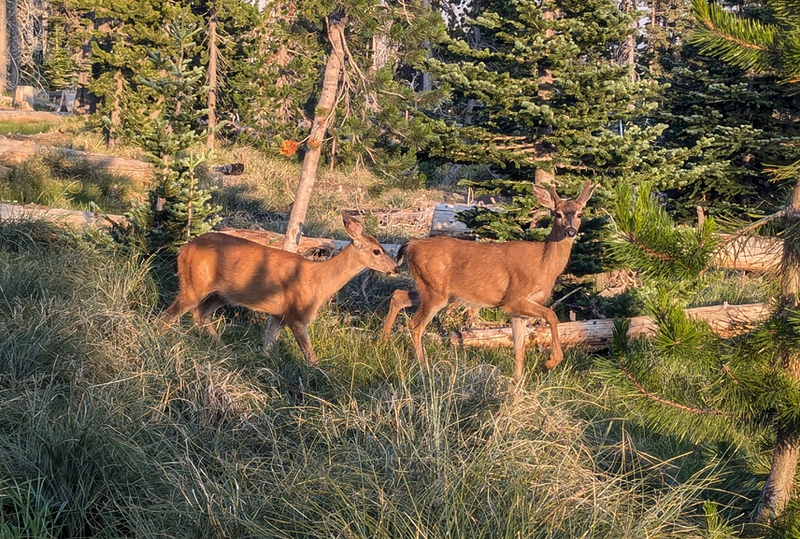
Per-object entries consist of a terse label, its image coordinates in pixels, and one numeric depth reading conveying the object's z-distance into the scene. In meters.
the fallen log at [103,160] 32.19
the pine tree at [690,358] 8.09
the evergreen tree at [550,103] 18.05
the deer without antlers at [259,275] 17.30
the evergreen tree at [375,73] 18.20
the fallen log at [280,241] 21.55
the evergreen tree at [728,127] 23.27
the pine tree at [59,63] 50.41
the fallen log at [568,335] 18.08
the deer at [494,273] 17.27
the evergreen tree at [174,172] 18.91
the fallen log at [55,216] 21.09
